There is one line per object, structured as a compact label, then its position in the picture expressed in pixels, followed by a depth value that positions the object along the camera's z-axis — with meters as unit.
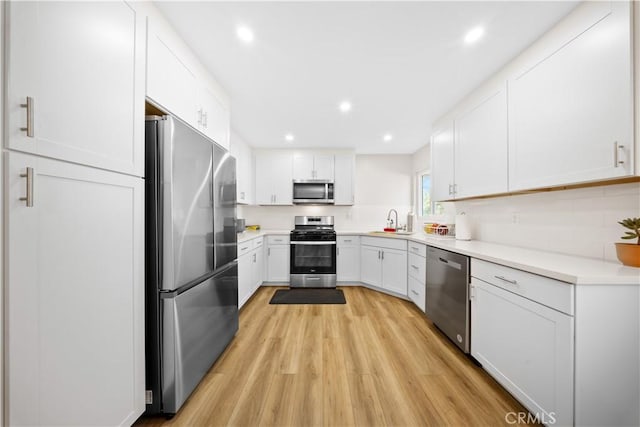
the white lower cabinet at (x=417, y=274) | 2.86
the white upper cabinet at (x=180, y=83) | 1.44
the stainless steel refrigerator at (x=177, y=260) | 1.38
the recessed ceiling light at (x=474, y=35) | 1.66
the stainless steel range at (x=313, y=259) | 4.01
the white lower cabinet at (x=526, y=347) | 1.19
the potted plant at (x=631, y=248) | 1.23
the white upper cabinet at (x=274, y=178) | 4.51
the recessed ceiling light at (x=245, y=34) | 1.65
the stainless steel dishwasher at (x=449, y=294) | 1.99
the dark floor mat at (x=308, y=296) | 3.37
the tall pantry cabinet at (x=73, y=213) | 0.78
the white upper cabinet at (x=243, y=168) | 3.65
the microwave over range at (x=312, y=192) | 4.47
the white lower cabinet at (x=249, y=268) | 3.00
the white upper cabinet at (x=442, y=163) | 2.84
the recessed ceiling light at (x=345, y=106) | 2.73
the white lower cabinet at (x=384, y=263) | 3.47
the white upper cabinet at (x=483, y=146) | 2.05
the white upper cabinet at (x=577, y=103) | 1.24
